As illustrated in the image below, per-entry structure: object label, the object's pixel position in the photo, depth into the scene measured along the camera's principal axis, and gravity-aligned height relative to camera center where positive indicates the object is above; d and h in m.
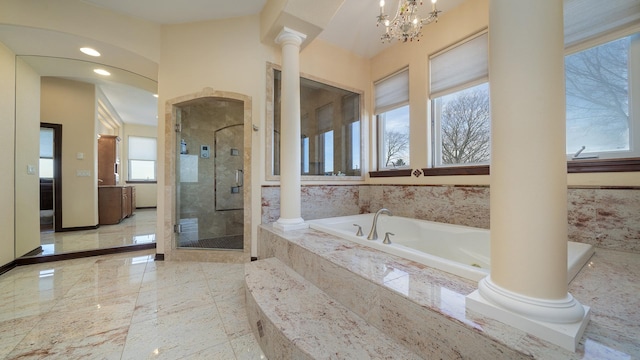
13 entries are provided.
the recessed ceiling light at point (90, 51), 2.46 +1.45
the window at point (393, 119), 2.93 +0.85
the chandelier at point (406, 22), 1.71 +1.27
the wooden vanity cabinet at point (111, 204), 4.30 -0.44
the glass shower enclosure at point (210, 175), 2.78 +0.09
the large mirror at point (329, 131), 3.00 +0.70
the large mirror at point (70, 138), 2.51 +0.69
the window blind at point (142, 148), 6.52 +0.99
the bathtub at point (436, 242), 1.18 -0.47
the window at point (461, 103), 2.25 +0.83
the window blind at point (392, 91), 2.88 +1.20
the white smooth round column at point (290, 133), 2.28 +0.49
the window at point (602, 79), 1.55 +0.75
